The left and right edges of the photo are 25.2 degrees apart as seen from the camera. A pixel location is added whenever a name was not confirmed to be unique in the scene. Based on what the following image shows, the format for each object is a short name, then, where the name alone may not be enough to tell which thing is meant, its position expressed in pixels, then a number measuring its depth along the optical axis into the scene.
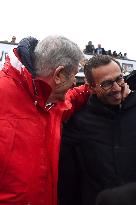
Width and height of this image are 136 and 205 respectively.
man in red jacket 1.41
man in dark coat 1.70
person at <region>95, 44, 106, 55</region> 11.58
